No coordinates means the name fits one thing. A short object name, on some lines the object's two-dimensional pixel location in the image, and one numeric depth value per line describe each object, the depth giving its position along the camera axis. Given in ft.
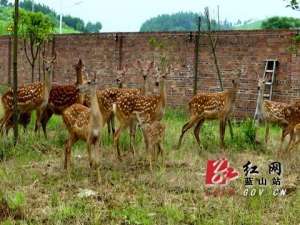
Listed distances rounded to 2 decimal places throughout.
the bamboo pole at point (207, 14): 49.83
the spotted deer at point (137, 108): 34.01
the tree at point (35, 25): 56.80
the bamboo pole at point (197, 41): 51.63
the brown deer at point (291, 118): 36.83
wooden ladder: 55.98
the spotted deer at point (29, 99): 37.14
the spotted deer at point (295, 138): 34.42
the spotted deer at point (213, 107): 38.11
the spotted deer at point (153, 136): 31.50
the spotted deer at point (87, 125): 28.02
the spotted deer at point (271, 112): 39.68
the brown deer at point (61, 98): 39.70
